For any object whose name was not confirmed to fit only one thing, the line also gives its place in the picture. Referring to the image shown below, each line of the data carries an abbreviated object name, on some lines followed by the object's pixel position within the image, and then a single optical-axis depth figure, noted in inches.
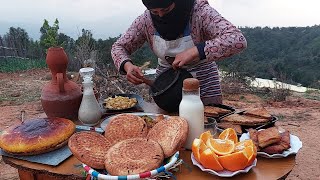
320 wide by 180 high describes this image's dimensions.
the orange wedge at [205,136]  58.9
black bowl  76.5
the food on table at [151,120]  71.3
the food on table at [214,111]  76.8
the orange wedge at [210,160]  54.4
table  55.7
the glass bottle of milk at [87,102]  78.6
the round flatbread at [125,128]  64.6
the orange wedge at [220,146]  55.3
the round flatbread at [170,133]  57.7
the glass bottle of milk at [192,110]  62.5
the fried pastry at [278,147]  61.3
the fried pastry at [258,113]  74.7
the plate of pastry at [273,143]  61.2
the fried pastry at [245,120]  72.7
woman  80.0
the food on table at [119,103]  89.5
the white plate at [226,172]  53.6
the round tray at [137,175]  48.3
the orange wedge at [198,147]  56.7
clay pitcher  78.7
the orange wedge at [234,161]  53.4
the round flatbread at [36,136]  64.1
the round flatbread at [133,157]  51.3
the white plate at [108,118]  76.6
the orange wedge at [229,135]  61.7
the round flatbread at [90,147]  54.3
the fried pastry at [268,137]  61.8
